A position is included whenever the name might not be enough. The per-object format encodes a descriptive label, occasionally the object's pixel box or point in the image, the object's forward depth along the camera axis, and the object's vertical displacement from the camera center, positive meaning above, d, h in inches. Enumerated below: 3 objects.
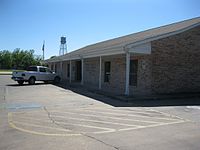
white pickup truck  671.6 -14.6
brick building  424.3 +27.3
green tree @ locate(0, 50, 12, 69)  2223.4 +141.7
